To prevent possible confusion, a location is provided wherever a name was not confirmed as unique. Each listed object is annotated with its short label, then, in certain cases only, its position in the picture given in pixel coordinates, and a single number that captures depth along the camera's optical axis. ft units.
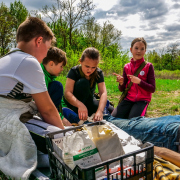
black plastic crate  2.76
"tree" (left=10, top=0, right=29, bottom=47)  65.36
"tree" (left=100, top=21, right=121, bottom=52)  62.54
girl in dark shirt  8.45
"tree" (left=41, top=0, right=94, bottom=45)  50.35
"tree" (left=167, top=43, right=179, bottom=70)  105.41
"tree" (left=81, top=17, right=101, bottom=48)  58.54
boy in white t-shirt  4.80
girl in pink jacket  9.49
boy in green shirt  7.66
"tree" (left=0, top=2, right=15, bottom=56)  45.60
